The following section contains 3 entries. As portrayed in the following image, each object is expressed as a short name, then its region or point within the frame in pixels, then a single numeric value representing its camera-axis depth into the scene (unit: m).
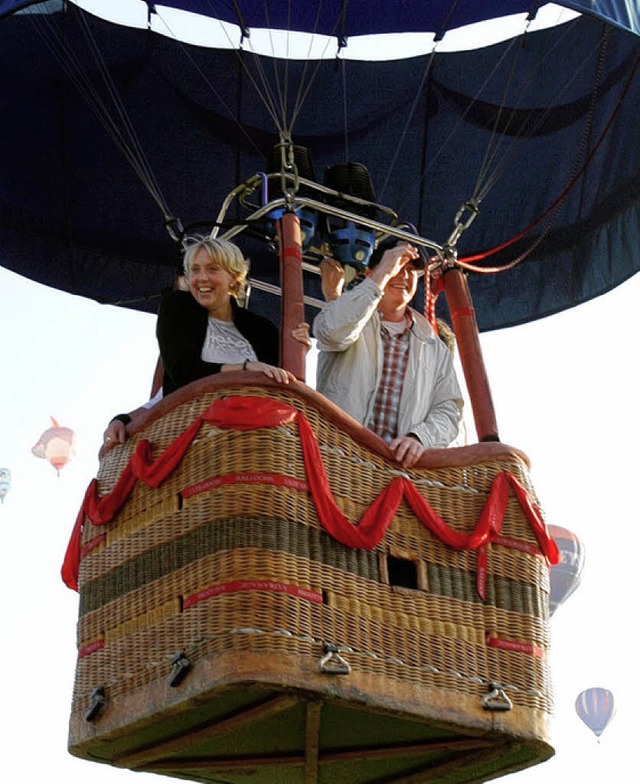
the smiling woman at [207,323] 5.38
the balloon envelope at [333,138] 6.76
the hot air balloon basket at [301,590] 4.79
